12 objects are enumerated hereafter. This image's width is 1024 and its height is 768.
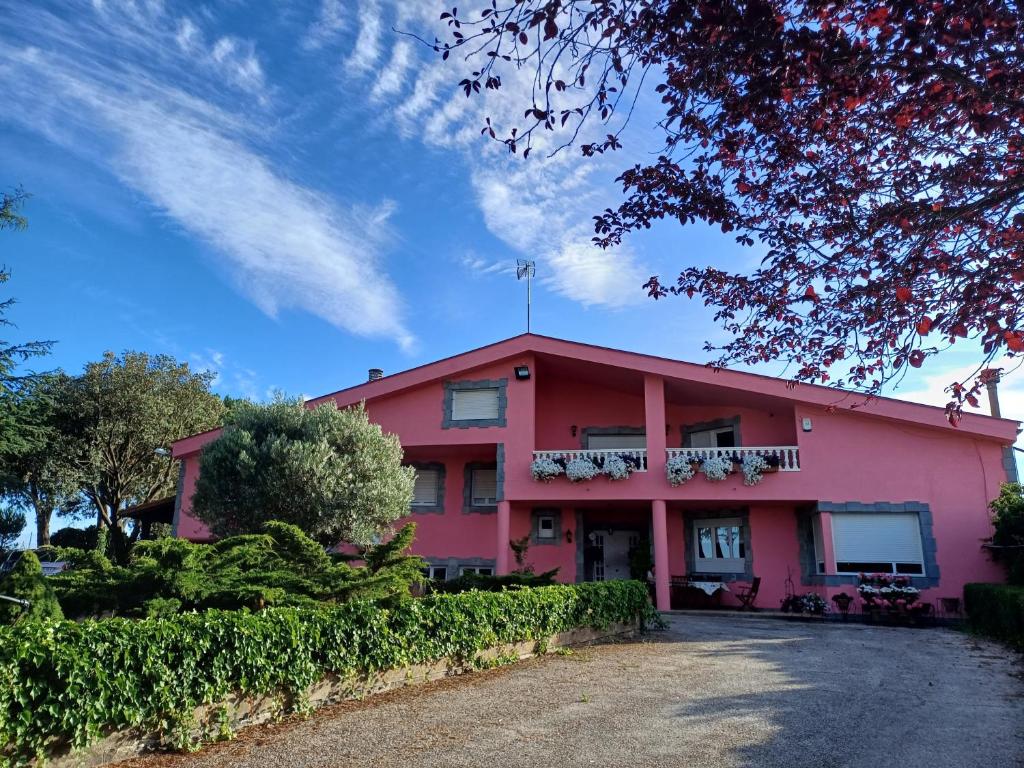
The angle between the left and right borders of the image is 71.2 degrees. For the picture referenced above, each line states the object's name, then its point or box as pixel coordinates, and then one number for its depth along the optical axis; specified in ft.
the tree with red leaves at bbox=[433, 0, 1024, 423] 14.30
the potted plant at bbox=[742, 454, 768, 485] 52.70
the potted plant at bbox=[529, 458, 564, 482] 55.52
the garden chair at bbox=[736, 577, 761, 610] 53.06
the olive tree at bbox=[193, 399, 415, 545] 45.47
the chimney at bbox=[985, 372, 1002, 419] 75.31
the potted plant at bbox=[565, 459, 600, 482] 54.90
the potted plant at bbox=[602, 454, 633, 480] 54.65
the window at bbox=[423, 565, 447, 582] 60.18
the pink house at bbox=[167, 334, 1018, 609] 50.37
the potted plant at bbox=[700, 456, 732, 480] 53.26
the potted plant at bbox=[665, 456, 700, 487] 53.78
